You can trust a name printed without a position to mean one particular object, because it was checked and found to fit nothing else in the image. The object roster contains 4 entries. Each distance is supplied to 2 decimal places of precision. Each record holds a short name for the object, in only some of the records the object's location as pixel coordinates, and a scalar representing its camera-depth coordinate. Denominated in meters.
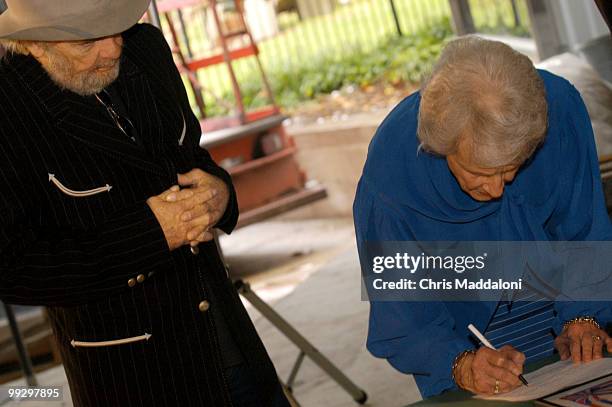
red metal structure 7.47
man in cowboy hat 2.00
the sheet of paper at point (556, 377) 1.81
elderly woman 2.01
